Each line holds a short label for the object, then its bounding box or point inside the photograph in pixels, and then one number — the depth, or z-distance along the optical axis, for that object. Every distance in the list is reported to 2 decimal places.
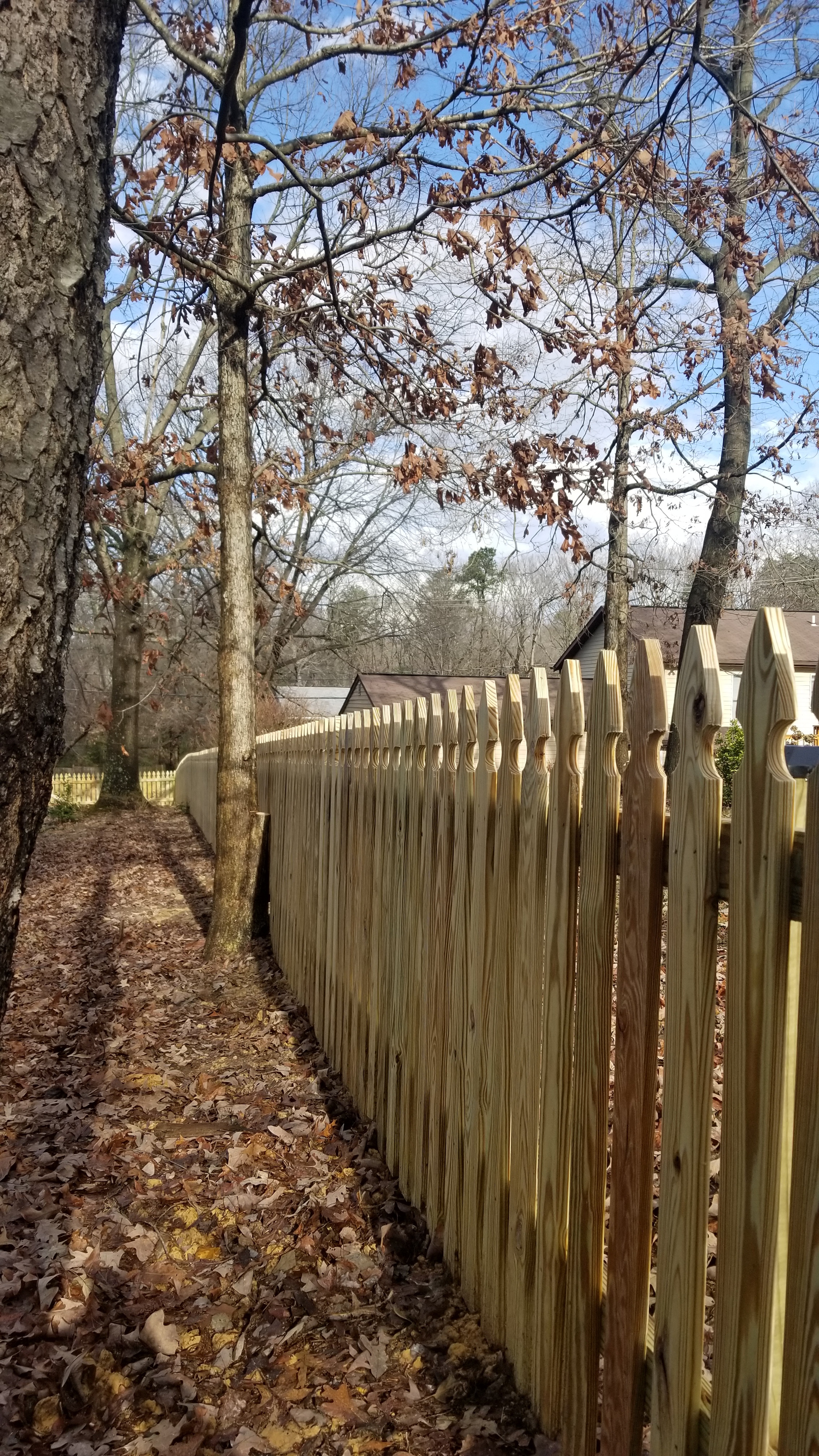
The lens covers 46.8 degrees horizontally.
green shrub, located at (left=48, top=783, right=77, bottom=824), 21.48
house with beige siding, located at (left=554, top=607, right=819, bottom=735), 28.48
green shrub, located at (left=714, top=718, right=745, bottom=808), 13.55
